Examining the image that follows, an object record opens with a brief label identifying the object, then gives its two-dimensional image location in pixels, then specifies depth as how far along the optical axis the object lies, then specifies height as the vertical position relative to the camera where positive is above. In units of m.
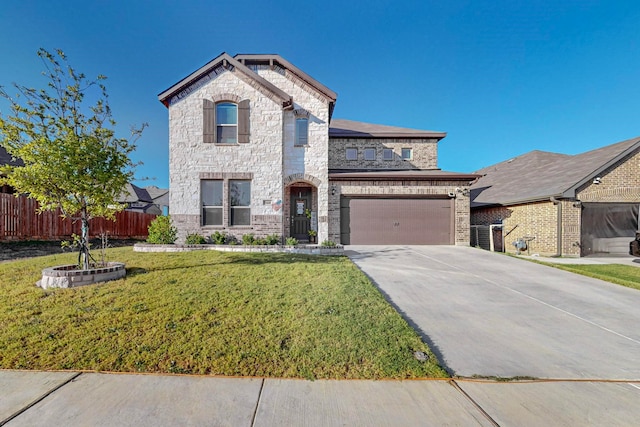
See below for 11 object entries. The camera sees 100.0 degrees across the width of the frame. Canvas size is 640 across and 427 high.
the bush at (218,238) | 10.42 -0.95
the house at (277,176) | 11.03 +1.64
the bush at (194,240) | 10.18 -0.99
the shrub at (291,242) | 9.91 -1.05
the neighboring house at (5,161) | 16.08 +3.20
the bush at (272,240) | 10.23 -1.00
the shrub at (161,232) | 10.00 -0.69
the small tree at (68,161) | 5.05 +1.06
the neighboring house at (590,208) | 11.01 +0.25
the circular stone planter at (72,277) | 5.09 -1.23
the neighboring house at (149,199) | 33.06 +1.99
